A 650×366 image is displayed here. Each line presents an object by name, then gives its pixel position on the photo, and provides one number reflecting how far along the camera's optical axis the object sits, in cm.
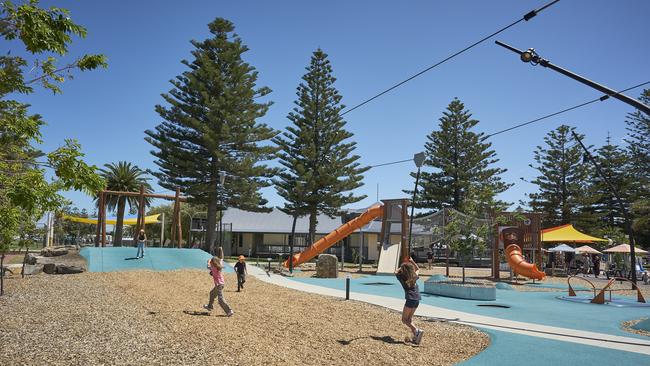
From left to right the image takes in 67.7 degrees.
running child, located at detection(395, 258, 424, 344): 841
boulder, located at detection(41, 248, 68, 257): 2314
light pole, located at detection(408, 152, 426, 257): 1591
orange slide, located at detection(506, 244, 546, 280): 2312
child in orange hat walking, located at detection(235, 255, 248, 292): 1564
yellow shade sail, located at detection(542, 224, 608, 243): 3444
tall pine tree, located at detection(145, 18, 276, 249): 3406
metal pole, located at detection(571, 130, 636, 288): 2073
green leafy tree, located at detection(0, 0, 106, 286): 496
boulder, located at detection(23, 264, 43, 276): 1858
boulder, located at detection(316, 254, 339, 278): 2320
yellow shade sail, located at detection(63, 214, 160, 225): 3895
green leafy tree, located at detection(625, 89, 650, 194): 4731
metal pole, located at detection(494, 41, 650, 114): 736
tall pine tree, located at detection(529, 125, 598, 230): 5006
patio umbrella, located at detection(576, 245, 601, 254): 3164
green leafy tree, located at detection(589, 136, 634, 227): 5225
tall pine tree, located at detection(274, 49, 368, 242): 3809
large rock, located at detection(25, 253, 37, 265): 1914
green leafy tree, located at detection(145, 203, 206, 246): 5519
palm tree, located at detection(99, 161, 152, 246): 4147
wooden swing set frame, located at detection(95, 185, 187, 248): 2567
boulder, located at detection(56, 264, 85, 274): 1900
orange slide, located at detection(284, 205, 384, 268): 2828
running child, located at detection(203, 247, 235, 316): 1030
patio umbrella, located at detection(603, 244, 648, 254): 2793
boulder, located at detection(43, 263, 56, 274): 1889
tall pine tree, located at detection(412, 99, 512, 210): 4622
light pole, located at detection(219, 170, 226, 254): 3421
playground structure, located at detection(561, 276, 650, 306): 1530
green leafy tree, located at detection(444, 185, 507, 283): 2059
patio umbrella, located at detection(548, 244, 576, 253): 3189
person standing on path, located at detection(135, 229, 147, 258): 2272
